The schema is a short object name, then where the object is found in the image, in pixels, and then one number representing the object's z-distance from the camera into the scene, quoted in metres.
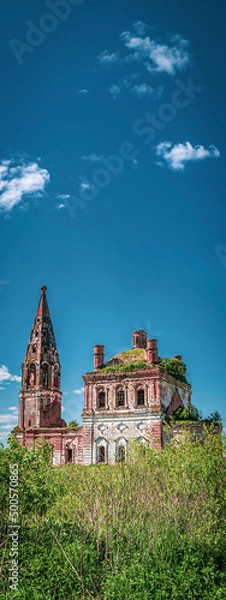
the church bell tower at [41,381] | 42.47
